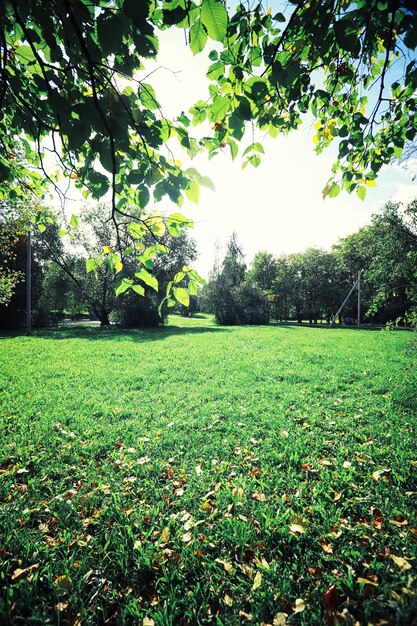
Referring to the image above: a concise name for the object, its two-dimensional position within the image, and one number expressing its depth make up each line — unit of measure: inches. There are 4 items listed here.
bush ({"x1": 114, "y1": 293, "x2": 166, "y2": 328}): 952.3
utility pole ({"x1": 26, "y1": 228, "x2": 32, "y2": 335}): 572.0
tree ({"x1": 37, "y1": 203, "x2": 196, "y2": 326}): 920.9
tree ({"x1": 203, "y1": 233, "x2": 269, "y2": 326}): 1184.8
